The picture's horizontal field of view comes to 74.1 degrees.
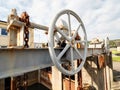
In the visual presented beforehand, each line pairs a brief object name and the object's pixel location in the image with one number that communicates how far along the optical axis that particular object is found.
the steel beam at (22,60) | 1.22
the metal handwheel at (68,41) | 1.48
